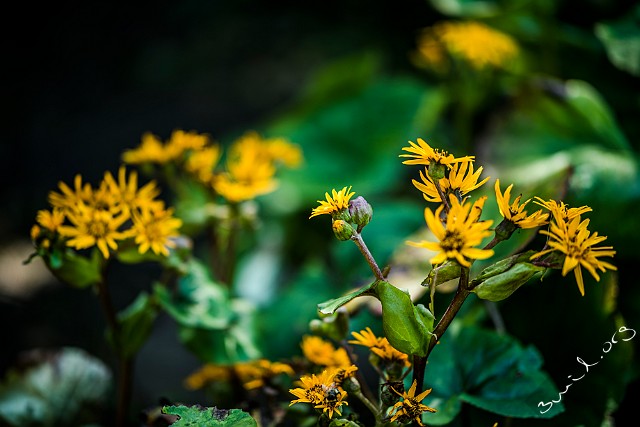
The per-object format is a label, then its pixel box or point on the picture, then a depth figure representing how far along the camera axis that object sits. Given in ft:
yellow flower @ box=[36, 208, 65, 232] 2.00
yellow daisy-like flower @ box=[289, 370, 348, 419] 1.59
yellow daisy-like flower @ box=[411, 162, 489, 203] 1.65
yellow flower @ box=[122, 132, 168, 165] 2.67
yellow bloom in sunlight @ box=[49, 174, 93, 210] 2.03
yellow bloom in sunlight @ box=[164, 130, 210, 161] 2.67
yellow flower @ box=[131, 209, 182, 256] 2.03
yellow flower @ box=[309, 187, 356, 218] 1.65
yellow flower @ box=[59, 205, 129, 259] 1.94
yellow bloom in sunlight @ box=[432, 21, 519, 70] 3.66
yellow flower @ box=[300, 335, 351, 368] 1.99
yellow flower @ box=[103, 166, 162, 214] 2.08
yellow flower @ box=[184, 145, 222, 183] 2.66
